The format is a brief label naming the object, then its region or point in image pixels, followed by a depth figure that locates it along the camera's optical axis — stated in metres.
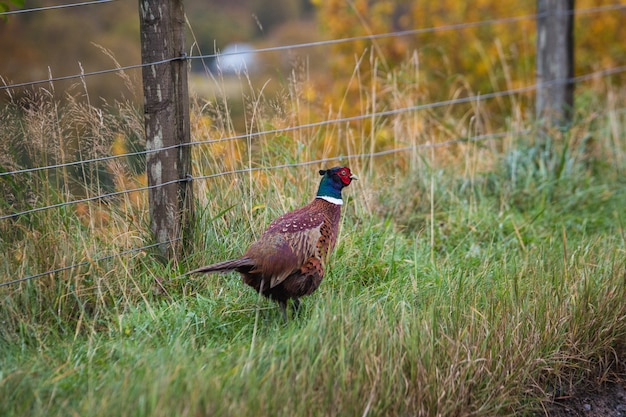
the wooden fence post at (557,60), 12.91
